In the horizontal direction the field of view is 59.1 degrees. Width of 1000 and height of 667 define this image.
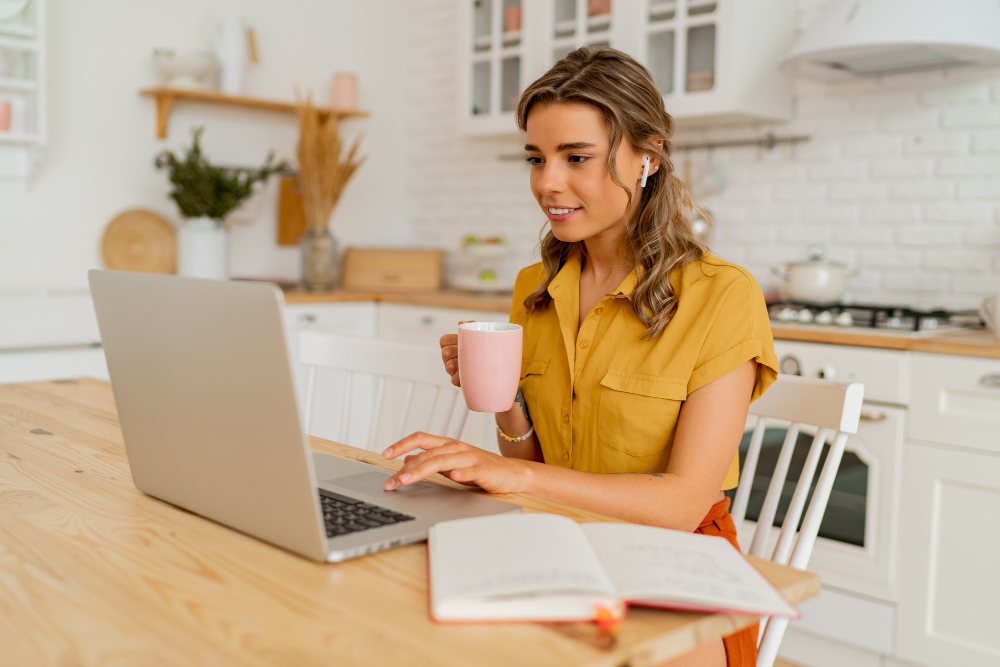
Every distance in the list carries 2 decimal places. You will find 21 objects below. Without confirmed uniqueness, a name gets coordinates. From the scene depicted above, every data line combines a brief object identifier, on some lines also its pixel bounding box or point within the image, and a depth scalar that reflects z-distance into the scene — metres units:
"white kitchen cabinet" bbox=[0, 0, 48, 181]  2.93
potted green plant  3.32
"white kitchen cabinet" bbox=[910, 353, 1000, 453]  2.03
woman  1.15
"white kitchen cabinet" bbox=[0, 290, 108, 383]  2.67
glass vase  3.67
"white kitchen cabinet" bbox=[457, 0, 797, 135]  2.80
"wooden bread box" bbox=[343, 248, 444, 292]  3.92
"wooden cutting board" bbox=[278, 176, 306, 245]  3.93
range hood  2.21
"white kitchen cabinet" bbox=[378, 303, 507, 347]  3.25
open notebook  0.65
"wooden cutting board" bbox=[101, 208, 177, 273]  3.39
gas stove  2.31
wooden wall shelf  3.40
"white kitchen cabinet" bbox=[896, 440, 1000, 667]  2.06
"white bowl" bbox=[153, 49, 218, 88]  3.35
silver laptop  0.74
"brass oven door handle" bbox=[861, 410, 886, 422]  2.20
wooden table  0.62
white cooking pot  2.61
